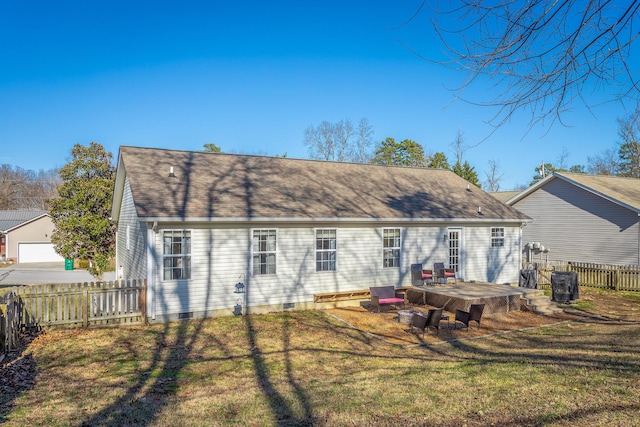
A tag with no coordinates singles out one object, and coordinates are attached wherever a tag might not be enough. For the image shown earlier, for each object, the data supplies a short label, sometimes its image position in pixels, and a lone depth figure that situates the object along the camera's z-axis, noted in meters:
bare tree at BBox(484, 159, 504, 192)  61.12
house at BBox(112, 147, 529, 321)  13.34
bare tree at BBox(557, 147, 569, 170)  68.50
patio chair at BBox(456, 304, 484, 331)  12.17
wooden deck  14.29
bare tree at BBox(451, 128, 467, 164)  47.75
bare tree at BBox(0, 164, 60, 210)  70.00
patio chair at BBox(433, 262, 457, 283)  17.09
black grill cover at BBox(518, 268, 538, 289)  18.44
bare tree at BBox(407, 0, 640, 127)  3.88
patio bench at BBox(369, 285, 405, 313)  14.55
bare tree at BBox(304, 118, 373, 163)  50.35
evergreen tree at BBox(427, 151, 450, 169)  45.48
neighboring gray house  22.70
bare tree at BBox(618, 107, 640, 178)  48.97
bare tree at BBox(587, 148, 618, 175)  60.28
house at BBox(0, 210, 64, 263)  43.47
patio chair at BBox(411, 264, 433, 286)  16.70
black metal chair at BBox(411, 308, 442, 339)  11.36
